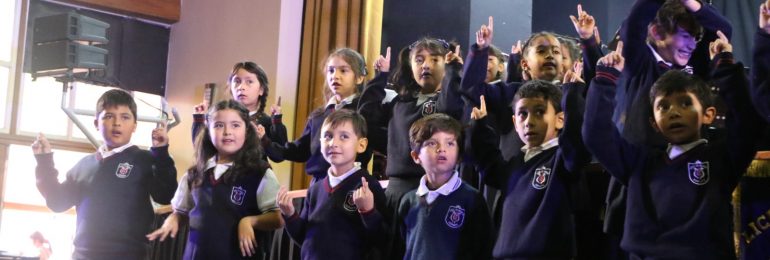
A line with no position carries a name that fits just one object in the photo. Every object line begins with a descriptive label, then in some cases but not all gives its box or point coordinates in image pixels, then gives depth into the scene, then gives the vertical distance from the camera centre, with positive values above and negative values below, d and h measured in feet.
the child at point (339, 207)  10.24 -0.49
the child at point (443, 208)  9.52 -0.39
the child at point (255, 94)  13.70 +0.89
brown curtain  19.47 +2.56
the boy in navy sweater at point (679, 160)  7.80 +0.20
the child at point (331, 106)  12.75 +0.75
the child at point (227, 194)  10.96 -0.46
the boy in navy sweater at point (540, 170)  8.88 +0.05
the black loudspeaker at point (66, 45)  19.45 +2.04
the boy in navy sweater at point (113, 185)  12.09 -0.48
